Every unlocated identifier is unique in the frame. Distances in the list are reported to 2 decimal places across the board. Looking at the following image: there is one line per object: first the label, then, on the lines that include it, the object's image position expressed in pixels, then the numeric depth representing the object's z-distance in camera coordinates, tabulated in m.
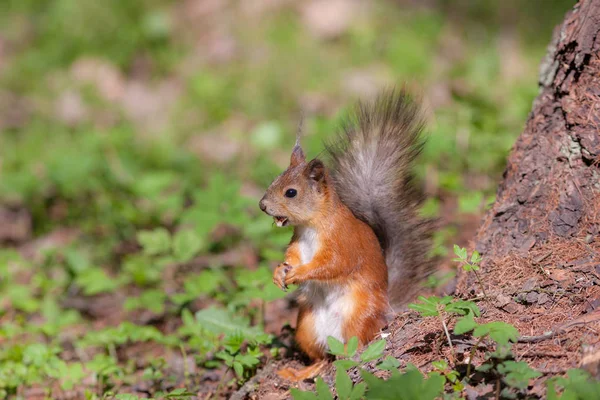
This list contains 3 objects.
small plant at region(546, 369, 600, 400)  5.35
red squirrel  5.53
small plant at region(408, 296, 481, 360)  5.43
